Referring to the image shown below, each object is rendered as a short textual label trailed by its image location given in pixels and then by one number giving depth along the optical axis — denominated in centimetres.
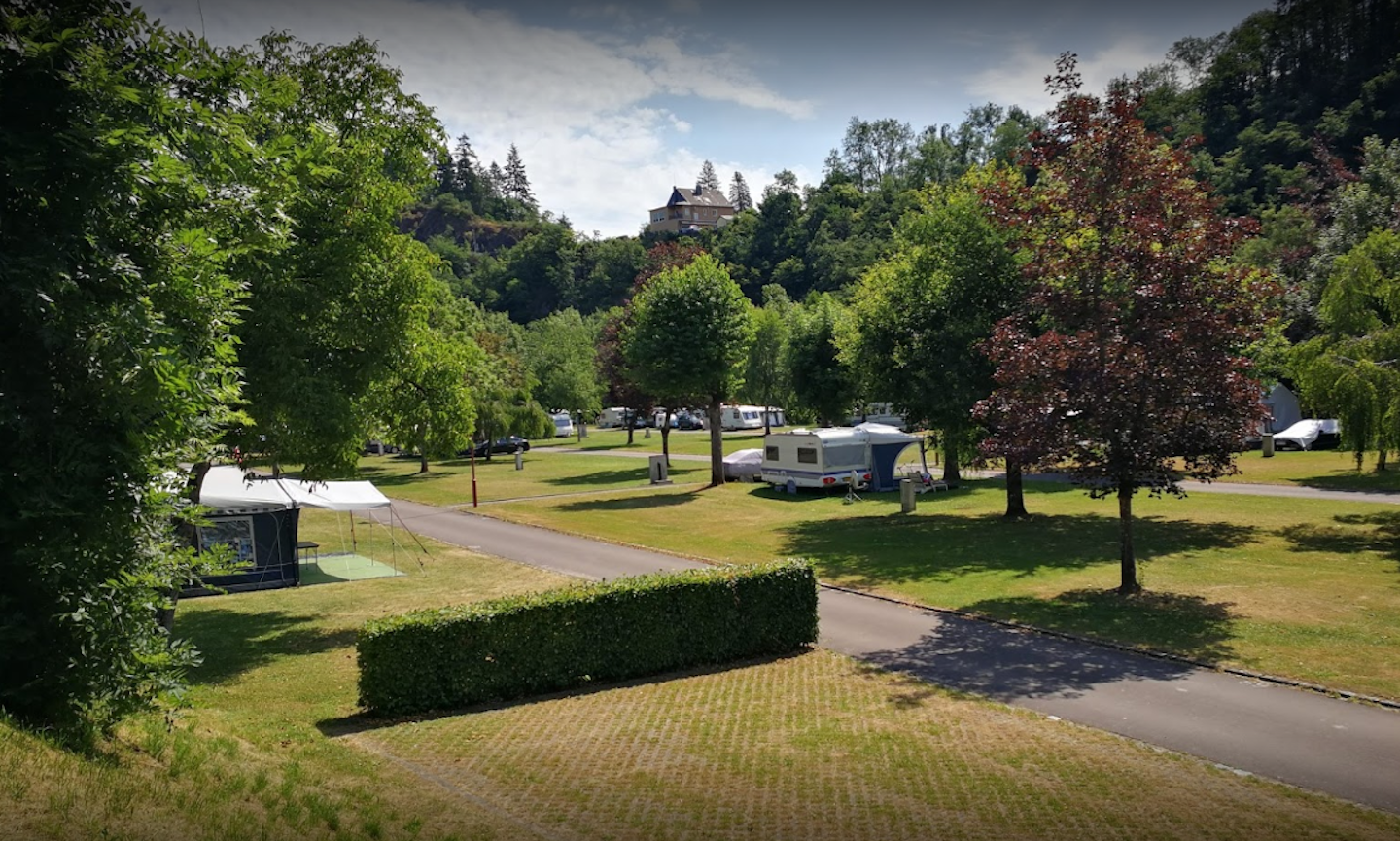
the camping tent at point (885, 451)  3425
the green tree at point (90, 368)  711
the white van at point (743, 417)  7162
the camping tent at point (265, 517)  2106
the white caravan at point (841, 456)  3378
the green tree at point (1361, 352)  2036
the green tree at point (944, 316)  2453
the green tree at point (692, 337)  3744
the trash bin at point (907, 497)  2822
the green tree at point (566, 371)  6138
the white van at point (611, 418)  8339
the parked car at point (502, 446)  5602
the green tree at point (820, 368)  3838
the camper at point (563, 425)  7512
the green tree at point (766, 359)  5788
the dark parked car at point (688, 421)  7898
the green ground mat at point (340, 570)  2250
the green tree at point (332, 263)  1427
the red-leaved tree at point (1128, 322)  1585
